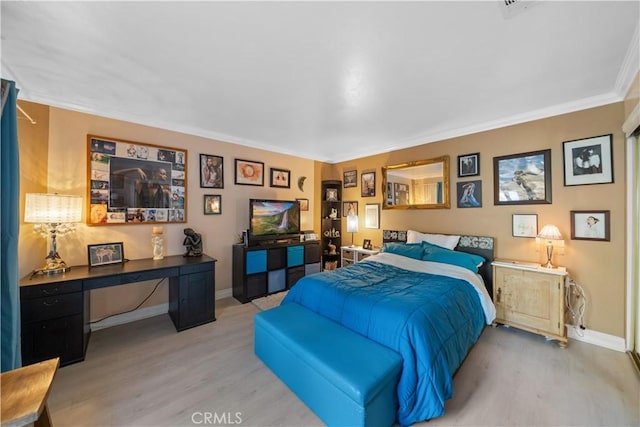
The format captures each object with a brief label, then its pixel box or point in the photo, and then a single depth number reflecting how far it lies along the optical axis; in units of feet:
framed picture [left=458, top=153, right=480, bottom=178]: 10.93
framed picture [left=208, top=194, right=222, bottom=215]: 11.93
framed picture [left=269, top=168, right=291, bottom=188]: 14.53
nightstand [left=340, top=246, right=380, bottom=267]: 14.15
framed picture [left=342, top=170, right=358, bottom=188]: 16.34
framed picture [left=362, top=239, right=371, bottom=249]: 14.93
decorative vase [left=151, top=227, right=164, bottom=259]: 10.00
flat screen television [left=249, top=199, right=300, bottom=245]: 12.92
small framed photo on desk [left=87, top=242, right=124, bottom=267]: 8.80
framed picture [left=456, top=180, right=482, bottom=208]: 10.88
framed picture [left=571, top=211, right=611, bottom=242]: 8.13
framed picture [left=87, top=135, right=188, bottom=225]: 9.13
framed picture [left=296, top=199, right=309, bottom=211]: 16.12
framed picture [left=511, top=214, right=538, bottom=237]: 9.45
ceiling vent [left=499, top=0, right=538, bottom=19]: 4.53
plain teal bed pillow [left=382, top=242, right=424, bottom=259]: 11.02
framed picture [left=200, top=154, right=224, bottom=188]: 11.78
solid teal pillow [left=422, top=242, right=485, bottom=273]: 9.64
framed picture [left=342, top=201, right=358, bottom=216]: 16.25
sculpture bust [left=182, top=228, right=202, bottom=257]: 10.78
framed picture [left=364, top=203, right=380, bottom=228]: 14.94
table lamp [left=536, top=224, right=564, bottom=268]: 8.38
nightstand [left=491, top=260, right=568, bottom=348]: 8.11
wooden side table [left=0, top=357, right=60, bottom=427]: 3.07
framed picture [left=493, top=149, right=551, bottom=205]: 9.28
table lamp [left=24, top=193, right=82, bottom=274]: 7.10
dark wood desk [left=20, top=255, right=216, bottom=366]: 6.64
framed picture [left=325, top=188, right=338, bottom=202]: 16.99
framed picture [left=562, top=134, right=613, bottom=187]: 8.11
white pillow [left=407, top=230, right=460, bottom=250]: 11.02
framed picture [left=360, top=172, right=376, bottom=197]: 15.23
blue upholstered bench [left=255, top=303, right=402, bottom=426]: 4.62
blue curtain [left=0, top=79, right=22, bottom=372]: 4.86
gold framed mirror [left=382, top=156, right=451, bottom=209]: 11.98
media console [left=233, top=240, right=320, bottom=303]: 12.03
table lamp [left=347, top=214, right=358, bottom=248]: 15.52
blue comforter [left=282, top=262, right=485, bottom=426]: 5.11
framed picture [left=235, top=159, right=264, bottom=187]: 13.06
